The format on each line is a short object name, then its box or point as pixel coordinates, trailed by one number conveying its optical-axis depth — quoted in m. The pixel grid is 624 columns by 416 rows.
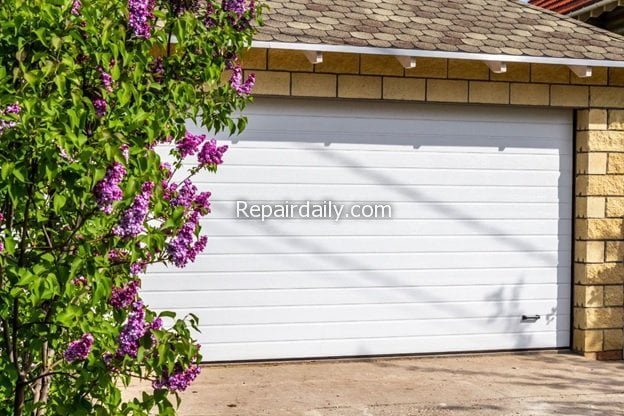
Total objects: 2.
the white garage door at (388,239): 8.83
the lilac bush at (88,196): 3.50
